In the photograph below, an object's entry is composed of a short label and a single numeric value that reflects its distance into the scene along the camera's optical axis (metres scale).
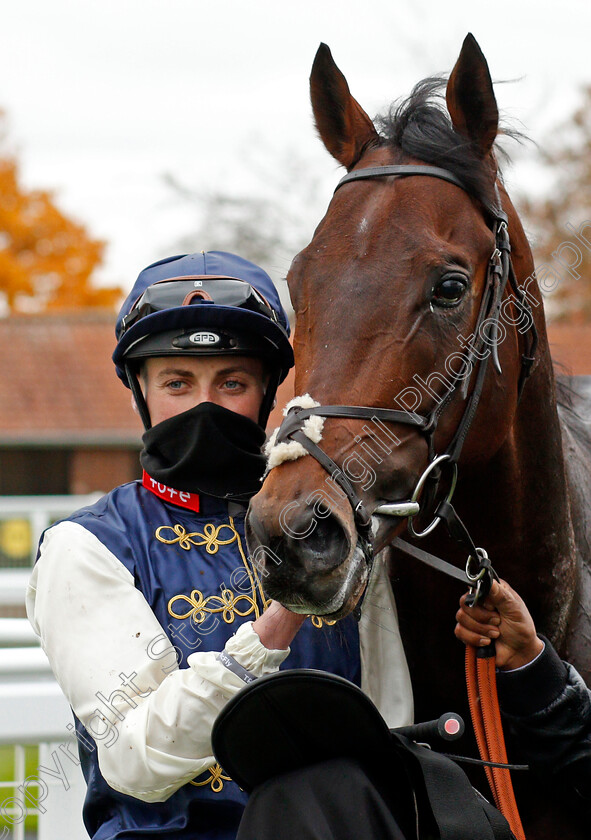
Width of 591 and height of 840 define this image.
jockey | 4.00
